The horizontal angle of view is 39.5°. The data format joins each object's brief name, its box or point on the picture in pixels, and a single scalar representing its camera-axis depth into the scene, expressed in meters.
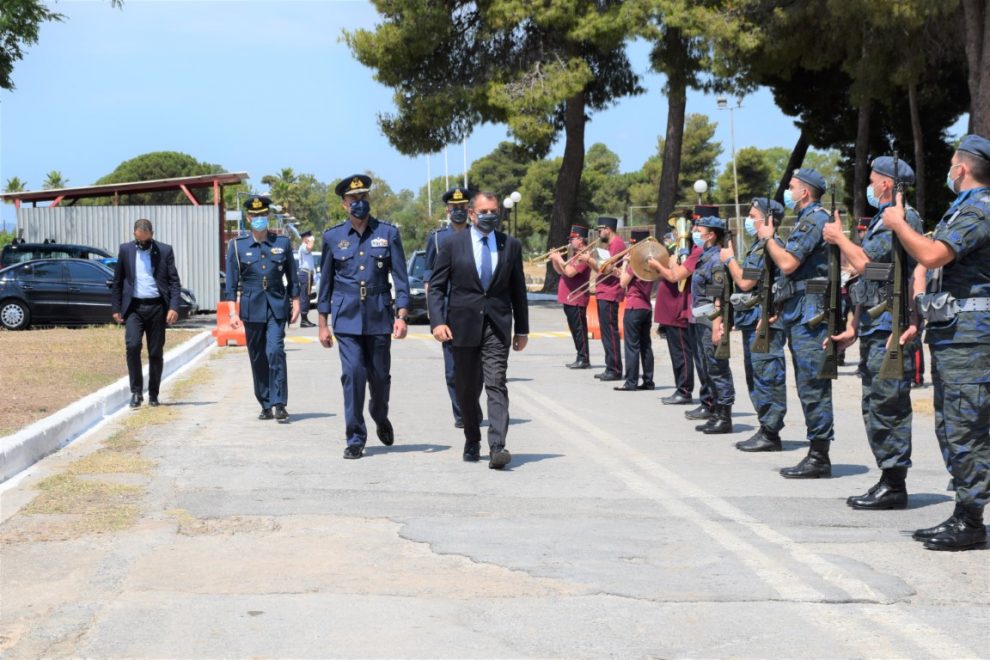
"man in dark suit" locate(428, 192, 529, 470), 9.49
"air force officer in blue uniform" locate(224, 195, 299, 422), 12.27
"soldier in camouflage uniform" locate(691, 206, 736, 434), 11.45
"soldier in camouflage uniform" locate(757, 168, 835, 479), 8.92
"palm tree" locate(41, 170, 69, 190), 139.88
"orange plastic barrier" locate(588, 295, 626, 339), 22.89
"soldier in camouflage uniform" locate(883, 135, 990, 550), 6.63
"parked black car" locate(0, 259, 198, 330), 26.19
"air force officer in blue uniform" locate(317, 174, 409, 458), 9.96
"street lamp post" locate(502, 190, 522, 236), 48.12
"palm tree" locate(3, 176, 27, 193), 131.50
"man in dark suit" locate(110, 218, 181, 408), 13.10
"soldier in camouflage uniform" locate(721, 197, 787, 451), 9.85
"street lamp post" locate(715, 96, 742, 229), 39.22
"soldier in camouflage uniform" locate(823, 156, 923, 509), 7.69
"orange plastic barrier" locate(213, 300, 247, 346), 23.91
